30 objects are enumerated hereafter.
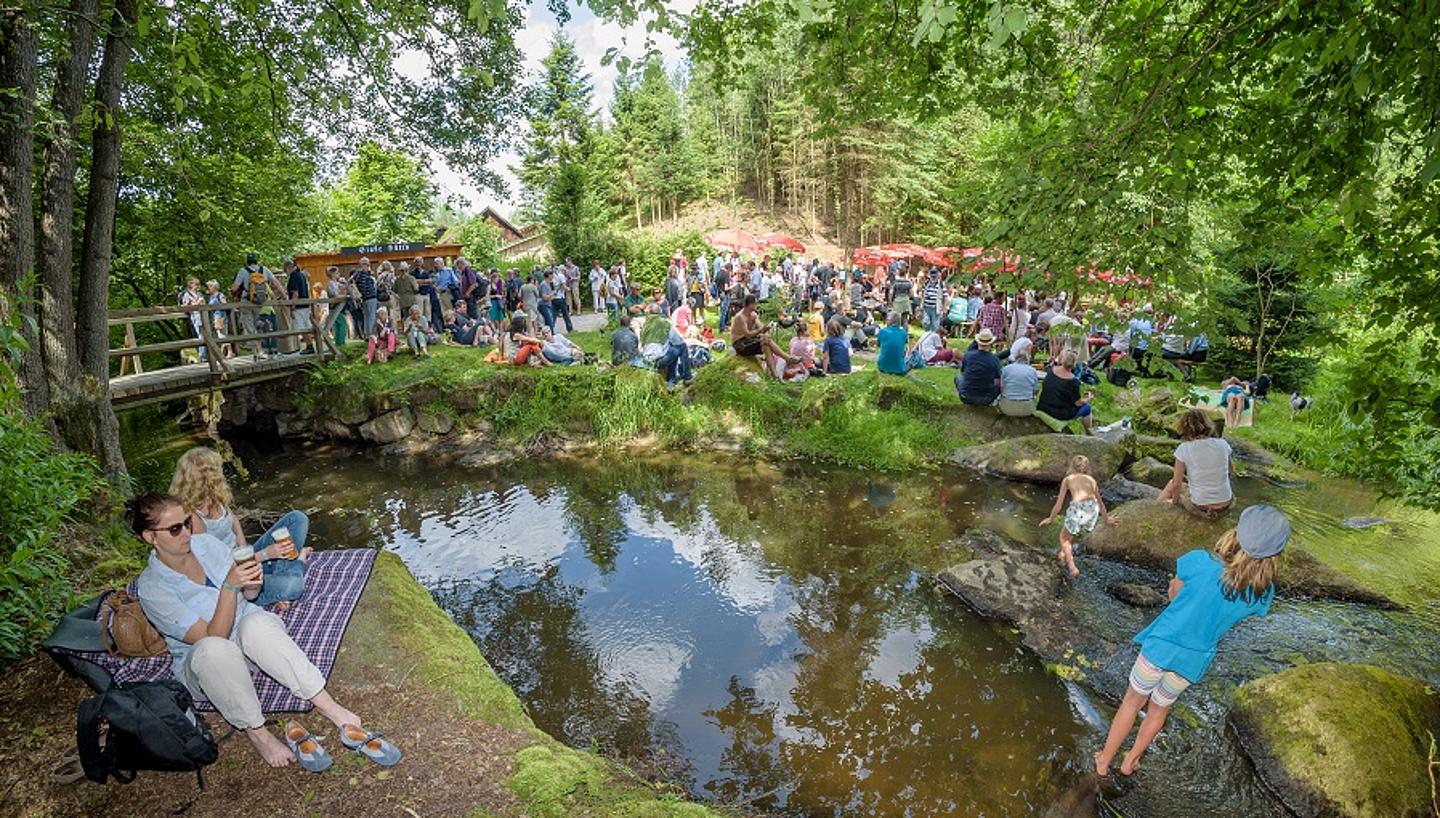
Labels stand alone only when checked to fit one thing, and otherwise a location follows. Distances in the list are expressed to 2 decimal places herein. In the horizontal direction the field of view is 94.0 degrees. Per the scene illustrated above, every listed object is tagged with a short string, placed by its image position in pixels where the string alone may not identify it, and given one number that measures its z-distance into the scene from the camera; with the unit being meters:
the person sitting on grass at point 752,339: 11.88
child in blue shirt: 3.41
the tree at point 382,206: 32.12
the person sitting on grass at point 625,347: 12.25
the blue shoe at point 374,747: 3.28
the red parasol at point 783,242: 23.78
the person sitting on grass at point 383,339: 13.31
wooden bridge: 9.92
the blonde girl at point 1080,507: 6.34
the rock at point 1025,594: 5.49
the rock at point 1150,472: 9.40
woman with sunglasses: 3.04
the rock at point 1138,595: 5.89
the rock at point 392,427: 11.95
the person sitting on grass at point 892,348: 11.56
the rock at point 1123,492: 8.66
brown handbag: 3.10
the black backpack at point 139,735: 2.77
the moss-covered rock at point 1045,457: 9.21
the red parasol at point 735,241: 22.45
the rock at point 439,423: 11.87
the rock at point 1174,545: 6.04
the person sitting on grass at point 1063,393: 9.92
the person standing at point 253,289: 12.30
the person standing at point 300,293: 13.33
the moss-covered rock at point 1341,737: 3.56
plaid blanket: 3.19
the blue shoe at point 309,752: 3.23
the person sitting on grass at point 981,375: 10.40
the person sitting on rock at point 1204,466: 5.99
